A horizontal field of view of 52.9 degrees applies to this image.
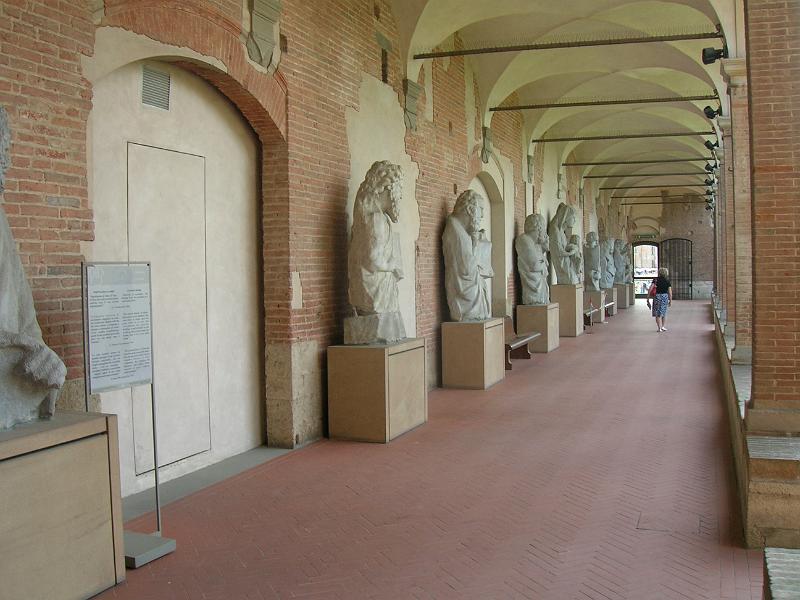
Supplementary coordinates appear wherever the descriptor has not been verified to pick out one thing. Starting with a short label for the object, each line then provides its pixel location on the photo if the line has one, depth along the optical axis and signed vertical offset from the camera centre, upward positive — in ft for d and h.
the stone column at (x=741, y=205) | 31.35 +2.85
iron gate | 133.90 +1.03
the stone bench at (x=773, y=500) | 15.19 -4.41
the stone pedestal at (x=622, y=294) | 99.35 -2.86
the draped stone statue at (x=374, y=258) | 26.66 +0.61
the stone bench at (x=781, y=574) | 7.87 -3.22
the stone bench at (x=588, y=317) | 71.41 -4.07
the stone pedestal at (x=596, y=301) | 77.41 -2.84
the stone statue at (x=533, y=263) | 53.98 +0.68
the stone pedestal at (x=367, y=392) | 25.70 -3.76
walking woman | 66.39 -2.39
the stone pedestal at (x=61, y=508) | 12.17 -3.64
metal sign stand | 14.34 -5.17
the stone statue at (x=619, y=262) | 101.29 +1.13
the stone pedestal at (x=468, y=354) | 36.73 -3.71
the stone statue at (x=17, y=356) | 12.89 -1.18
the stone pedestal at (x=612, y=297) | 89.88 -2.97
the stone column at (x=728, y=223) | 43.14 +2.63
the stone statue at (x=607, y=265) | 90.02 +0.71
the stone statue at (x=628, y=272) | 105.34 -0.16
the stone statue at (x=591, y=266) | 81.00 +0.56
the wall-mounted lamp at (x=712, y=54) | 30.96 +8.30
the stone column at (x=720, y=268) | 52.29 +0.06
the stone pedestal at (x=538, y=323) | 52.26 -3.29
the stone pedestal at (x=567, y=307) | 63.46 -2.77
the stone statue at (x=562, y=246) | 65.16 +2.14
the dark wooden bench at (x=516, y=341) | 44.06 -3.83
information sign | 14.44 -0.81
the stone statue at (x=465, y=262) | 37.65 +0.58
